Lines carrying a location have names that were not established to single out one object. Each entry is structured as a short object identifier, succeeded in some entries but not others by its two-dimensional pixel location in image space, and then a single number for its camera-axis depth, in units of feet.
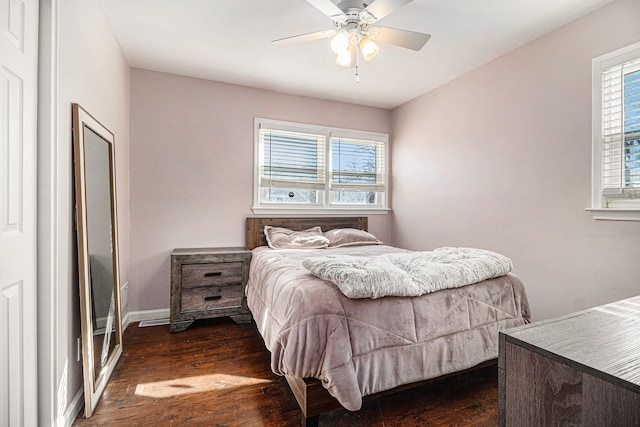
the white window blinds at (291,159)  12.16
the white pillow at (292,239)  10.79
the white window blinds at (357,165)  13.50
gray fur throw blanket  5.41
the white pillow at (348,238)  11.59
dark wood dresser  2.04
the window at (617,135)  6.66
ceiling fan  5.87
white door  3.94
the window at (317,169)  12.15
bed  4.98
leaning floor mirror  5.70
